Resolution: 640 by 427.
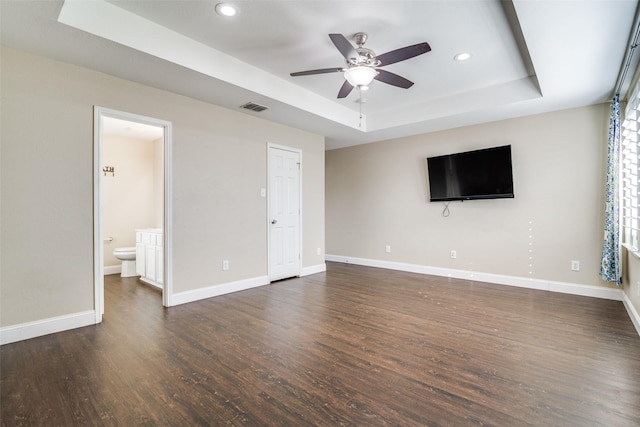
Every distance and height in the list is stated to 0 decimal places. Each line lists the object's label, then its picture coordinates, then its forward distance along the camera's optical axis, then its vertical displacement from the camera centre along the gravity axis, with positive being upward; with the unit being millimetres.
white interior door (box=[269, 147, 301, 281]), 4809 +20
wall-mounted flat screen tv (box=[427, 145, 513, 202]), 4508 +608
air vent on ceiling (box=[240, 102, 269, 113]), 3984 +1444
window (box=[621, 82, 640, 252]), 2918 +479
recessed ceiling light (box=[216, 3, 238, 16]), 2465 +1692
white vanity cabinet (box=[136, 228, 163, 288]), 4461 -636
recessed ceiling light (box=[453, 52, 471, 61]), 3252 +1702
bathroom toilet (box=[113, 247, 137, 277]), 5122 -752
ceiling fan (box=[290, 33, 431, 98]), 2428 +1336
